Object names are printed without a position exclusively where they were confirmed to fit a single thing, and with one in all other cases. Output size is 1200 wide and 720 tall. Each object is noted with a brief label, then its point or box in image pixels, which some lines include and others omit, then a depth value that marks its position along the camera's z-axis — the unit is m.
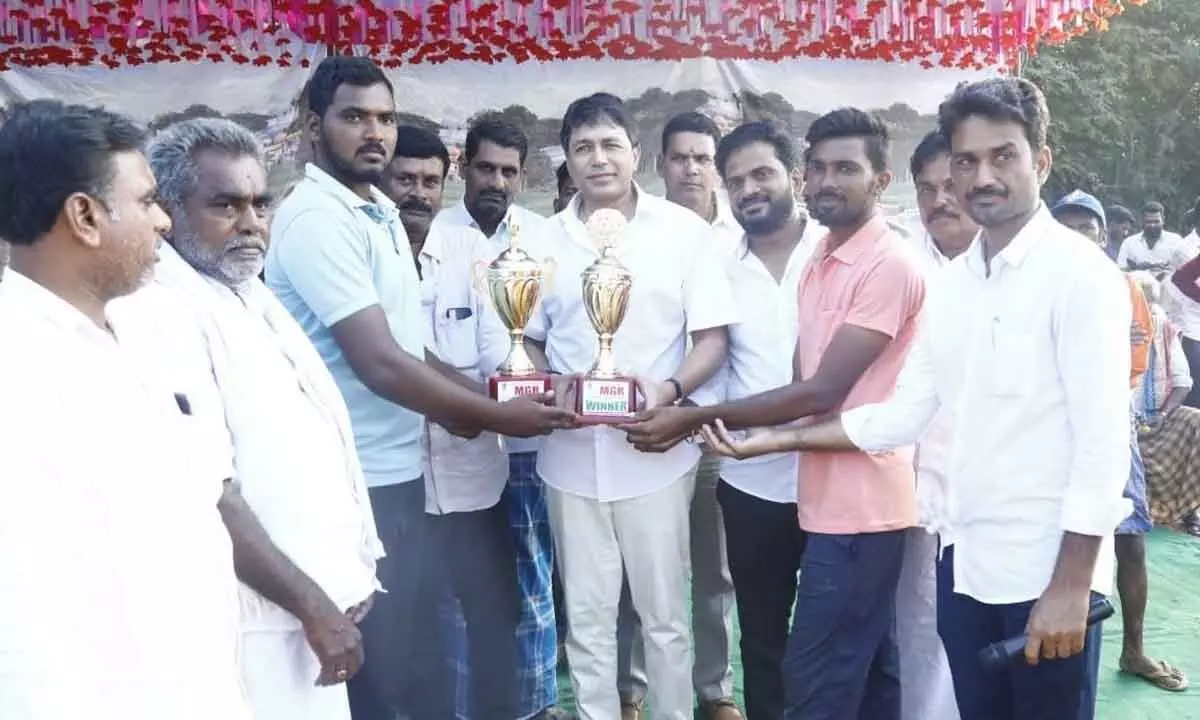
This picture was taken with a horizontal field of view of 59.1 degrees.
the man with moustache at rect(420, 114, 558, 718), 3.69
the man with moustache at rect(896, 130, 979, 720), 2.92
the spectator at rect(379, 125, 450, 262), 4.19
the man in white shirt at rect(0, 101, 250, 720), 1.56
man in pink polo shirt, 2.95
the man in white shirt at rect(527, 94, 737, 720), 3.33
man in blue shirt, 2.96
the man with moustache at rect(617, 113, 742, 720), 4.02
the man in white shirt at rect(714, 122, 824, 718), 3.41
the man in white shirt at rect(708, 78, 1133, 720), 2.20
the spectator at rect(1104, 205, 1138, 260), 12.15
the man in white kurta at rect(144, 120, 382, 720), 2.20
